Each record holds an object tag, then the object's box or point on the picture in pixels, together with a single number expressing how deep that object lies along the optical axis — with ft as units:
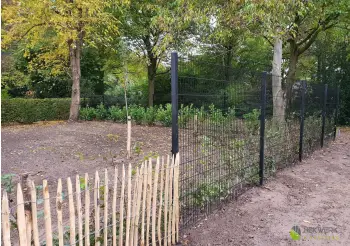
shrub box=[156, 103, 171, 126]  43.32
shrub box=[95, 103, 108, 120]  50.67
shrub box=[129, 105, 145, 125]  46.57
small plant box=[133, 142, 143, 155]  25.91
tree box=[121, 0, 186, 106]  46.68
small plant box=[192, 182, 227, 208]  12.10
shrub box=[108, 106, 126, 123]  48.06
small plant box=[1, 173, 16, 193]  6.99
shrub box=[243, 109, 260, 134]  15.82
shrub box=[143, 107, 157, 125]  45.16
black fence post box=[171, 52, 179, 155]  10.15
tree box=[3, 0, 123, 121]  36.36
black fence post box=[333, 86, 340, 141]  33.16
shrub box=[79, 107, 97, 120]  50.66
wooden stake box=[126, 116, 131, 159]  23.40
